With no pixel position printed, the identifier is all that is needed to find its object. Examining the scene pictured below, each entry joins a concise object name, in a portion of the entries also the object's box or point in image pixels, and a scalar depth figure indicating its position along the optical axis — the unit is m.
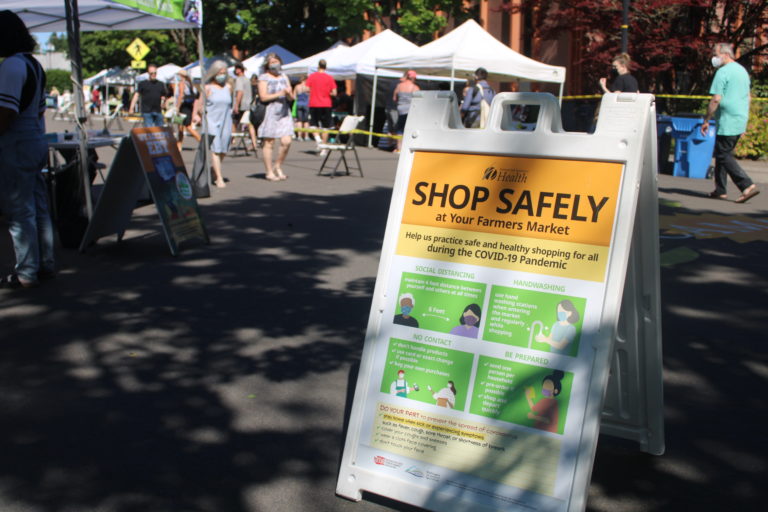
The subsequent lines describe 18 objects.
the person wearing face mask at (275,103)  12.82
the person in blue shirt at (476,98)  17.51
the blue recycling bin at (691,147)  14.64
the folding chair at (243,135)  19.03
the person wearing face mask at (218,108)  12.17
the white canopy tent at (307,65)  26.45
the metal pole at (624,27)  17.34
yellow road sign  30.42
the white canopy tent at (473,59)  19.39
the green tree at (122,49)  55.66
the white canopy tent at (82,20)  8.40
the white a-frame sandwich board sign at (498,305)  2.90
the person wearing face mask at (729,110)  11.02
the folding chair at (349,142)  14.70
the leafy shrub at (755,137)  17.03
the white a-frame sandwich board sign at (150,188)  7.64
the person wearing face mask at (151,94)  18.45
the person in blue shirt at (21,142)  6.05
